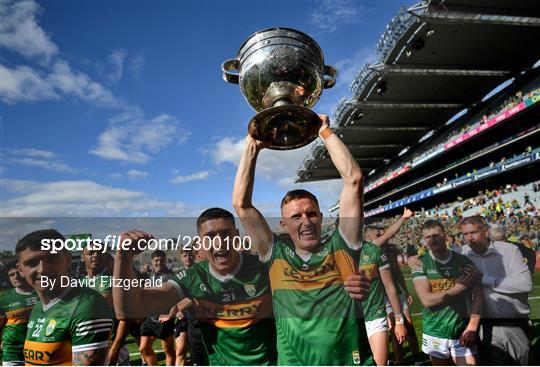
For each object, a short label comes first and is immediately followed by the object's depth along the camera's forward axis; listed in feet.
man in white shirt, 10.38
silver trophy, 6.32
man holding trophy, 6.63
